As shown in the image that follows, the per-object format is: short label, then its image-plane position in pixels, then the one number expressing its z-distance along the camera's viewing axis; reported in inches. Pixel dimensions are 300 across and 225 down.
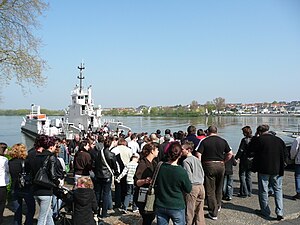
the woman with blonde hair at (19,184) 176.4
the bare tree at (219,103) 6215.6
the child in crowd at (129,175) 232.1
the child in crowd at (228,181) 251.6
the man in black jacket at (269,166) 212.8
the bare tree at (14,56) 375.9
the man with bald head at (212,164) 206.7
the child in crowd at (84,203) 152.3
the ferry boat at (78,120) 1257.7
